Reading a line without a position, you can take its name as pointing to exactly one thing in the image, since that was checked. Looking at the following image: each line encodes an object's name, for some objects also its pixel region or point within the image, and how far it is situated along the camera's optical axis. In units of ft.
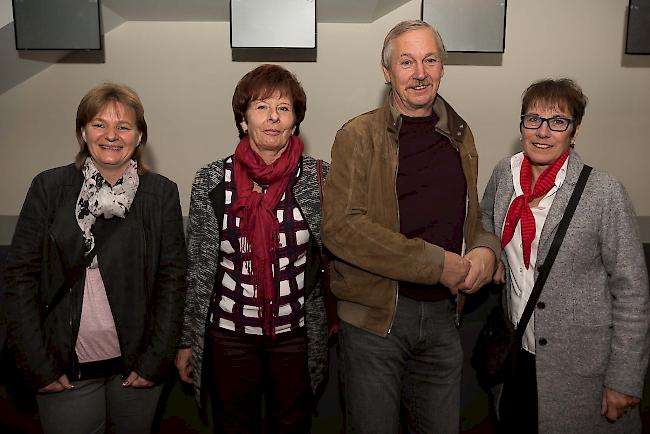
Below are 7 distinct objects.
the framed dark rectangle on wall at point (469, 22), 9.93
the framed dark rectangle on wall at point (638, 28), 10.37
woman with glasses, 5.50
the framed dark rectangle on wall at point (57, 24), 9.45
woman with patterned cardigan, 5.85
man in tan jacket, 5.40
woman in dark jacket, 5.49
